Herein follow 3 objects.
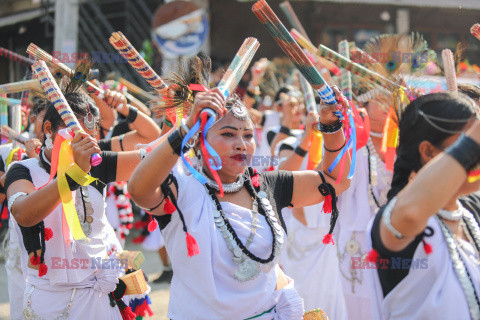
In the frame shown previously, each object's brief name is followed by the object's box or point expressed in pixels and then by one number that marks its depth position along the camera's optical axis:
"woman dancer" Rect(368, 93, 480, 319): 2.02
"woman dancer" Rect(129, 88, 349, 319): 2.27
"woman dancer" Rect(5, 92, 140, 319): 3.04
